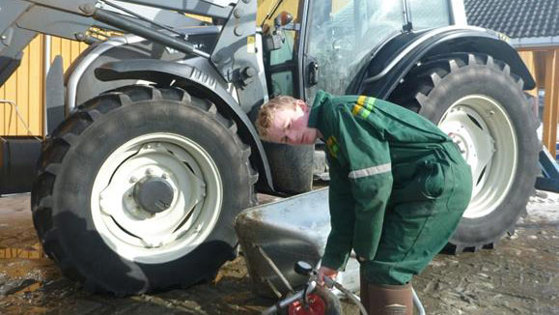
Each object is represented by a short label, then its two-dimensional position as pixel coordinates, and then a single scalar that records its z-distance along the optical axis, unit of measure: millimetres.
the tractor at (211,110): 2684
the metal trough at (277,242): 2598
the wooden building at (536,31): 9305
